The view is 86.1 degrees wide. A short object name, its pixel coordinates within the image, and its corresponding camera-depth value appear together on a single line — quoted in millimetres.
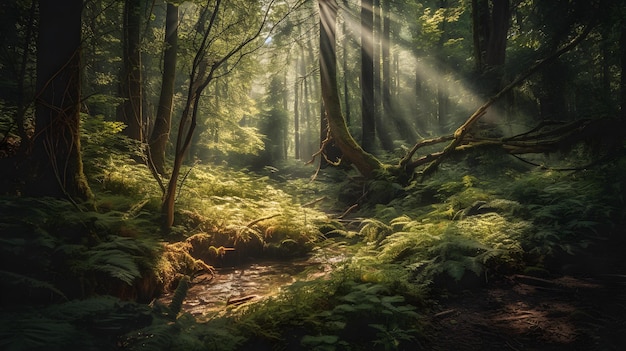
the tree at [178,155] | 5742
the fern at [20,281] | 2863
